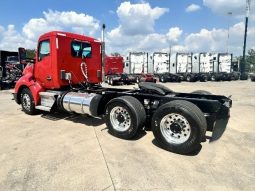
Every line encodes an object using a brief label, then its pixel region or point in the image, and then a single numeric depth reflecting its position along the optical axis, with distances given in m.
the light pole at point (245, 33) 27.90
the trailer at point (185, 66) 23.38
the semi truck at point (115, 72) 18.06
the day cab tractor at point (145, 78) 19.28
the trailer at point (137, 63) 22.13
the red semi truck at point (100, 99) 3.99
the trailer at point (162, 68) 22.06
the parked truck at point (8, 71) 13.55
